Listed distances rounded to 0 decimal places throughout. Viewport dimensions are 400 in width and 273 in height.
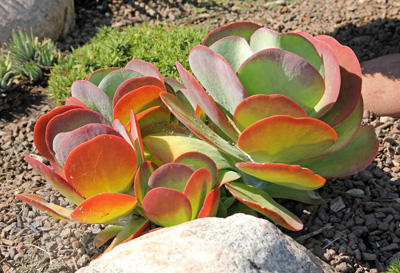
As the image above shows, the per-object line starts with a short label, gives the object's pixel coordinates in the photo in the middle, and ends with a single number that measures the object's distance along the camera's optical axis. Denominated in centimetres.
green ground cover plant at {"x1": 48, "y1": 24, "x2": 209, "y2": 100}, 173
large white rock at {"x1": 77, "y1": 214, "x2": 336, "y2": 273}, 108
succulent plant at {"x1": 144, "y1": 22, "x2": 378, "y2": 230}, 117
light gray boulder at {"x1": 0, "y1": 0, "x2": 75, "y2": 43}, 221
